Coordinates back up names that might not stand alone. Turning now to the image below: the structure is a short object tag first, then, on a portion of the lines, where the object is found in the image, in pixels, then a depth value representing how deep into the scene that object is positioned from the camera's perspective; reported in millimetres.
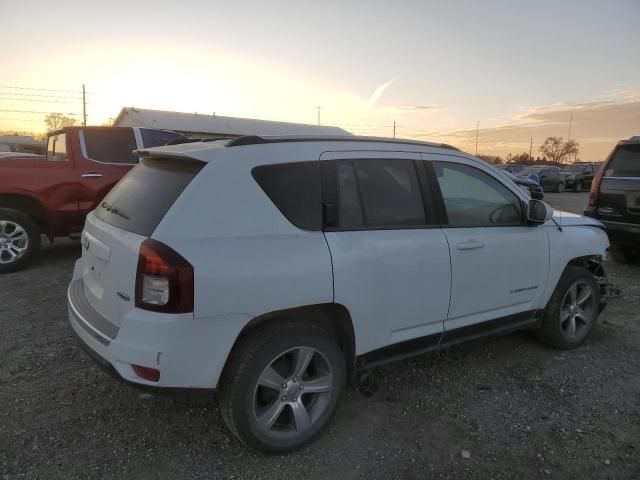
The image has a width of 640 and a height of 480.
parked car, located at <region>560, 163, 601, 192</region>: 29125
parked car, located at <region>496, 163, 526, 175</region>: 29508
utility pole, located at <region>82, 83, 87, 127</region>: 48828
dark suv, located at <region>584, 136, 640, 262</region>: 6754
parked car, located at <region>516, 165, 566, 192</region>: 26703
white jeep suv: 2412
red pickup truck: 6461
